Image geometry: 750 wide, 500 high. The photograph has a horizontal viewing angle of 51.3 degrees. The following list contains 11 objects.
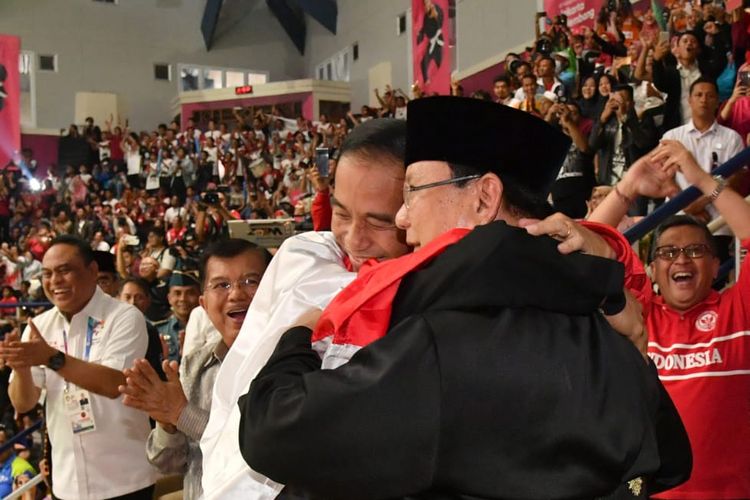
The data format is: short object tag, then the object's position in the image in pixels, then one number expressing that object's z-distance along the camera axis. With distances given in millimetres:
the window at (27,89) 21609
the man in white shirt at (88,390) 3047
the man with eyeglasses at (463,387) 943
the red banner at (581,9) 9312
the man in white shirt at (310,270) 1263
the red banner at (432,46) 13227
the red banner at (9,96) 17594
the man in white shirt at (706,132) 5012
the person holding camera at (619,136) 5559
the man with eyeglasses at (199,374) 1997
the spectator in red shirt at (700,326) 2158
